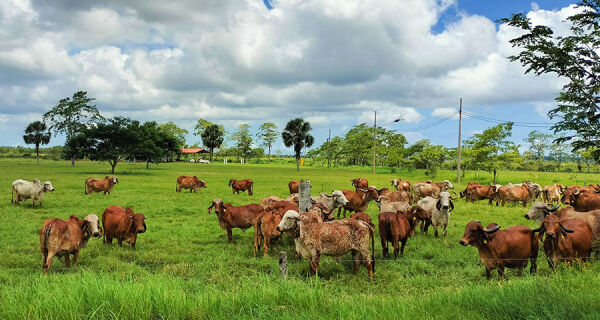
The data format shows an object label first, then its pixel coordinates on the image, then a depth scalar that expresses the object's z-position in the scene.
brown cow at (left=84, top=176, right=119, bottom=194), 20.17
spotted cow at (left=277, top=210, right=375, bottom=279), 7.00
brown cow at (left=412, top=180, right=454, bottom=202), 20.06
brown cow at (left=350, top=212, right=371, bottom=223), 8.60
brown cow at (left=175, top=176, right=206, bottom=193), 23.56
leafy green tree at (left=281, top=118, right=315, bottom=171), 58.28
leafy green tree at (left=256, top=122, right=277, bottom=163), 108.94
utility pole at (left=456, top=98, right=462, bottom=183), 35.50
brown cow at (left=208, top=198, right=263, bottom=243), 10.01
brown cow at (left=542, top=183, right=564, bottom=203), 19.94
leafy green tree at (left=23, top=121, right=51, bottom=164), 66.62
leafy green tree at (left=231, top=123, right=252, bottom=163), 104.94
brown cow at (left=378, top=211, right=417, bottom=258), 8.42
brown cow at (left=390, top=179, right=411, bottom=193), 22.36
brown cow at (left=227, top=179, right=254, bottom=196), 22.78
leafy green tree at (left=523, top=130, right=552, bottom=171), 83.38
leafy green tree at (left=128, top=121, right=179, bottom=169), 42.44
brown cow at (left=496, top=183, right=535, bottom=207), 18.88
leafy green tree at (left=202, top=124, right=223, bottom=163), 69.04
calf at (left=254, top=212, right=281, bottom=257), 8.74
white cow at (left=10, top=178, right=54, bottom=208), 15.41
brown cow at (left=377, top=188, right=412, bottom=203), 14.57
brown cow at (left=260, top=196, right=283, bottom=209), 12.30
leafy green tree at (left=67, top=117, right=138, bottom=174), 40.59
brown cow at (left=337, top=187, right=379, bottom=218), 13.73
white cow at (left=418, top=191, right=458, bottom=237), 10.65
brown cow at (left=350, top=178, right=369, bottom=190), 20.18
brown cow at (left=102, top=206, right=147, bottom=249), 9.10
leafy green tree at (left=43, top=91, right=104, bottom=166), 56.00
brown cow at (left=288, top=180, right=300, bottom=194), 20.91
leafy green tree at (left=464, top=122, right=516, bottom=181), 35.56
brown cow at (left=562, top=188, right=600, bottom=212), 13.06
